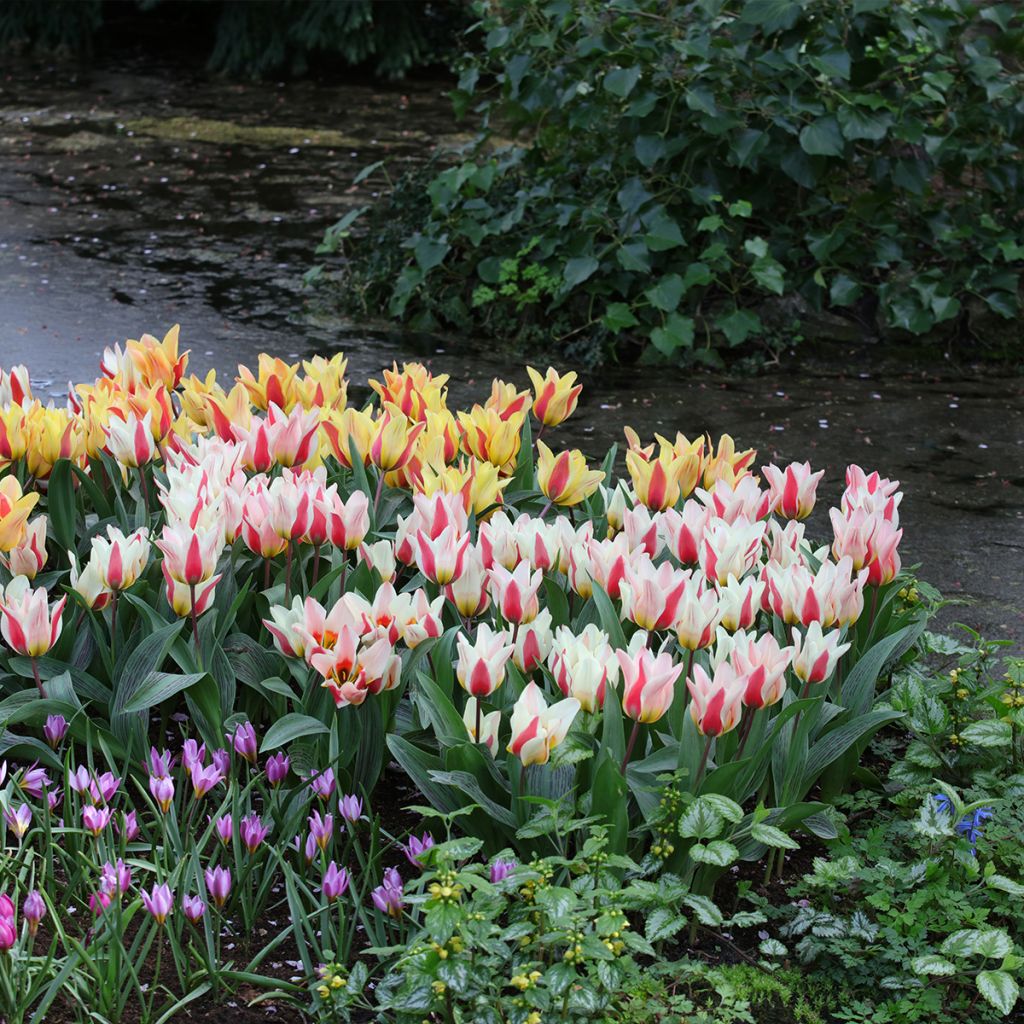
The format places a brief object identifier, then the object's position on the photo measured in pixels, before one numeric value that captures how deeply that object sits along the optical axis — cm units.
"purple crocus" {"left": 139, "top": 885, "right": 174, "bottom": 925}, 382
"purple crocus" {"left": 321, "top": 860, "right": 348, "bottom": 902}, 405
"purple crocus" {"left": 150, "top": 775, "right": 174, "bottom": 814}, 423
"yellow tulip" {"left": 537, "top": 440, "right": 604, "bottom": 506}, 546
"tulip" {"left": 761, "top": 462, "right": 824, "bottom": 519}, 554
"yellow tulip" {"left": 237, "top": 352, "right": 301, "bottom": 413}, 618
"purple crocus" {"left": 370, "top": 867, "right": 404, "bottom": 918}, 407
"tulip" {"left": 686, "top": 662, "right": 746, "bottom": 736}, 407
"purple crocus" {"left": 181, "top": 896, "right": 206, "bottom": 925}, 395
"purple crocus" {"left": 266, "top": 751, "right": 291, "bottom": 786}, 449
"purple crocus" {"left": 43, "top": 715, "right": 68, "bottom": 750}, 456
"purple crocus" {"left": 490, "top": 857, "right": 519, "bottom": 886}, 401
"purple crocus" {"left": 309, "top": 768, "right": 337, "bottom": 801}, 434
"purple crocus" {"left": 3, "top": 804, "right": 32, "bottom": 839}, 400
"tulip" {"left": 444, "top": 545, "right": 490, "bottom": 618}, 474
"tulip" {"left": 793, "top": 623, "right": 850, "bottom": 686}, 439
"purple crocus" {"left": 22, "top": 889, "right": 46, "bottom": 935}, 372
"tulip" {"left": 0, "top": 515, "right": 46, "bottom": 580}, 487
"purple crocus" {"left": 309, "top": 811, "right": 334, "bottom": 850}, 421
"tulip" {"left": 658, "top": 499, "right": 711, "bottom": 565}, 507
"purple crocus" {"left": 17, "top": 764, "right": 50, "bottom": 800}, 428
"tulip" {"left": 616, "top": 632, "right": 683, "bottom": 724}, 406
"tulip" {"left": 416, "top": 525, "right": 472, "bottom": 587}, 462
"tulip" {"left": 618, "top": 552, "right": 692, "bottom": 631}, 442
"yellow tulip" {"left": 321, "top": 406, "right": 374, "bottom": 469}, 557
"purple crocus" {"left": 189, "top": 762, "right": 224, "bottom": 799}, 427
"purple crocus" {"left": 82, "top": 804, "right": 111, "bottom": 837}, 402
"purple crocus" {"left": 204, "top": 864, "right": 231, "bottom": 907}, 402
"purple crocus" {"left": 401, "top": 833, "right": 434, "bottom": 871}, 415
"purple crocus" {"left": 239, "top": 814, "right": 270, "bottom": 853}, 421
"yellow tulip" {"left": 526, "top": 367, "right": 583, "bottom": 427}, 604
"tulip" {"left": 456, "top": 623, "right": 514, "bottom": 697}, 419
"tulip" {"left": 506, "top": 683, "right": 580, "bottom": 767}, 401
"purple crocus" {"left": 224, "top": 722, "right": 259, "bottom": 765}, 459
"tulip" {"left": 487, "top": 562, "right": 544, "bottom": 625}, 453
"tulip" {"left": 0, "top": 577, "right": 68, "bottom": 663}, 441
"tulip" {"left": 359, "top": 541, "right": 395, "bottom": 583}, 489
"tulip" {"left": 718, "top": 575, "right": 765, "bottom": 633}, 462
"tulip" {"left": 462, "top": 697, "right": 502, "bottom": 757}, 425
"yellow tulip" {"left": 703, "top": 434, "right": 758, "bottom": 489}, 573
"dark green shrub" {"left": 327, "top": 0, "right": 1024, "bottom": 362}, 1087
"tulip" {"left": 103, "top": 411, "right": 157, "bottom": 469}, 549
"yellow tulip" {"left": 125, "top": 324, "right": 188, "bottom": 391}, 636
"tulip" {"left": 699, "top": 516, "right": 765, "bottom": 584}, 494
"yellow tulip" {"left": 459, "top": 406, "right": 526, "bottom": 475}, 566
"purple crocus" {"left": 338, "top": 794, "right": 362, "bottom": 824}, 433
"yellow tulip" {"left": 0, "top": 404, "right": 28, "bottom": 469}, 546
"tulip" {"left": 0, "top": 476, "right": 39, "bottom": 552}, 481
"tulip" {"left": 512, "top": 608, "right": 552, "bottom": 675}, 456
